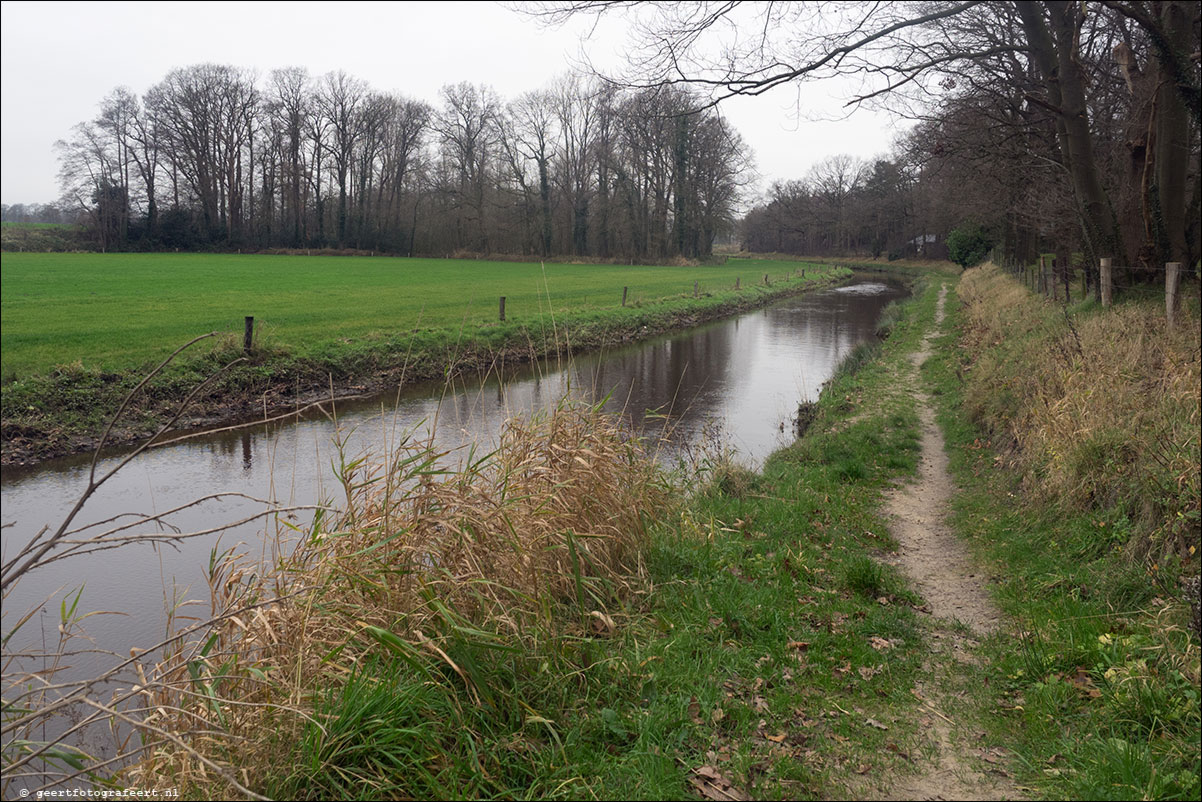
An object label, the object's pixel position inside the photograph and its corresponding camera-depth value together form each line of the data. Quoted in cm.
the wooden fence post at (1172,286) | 902
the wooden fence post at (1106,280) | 1135
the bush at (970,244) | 4382
